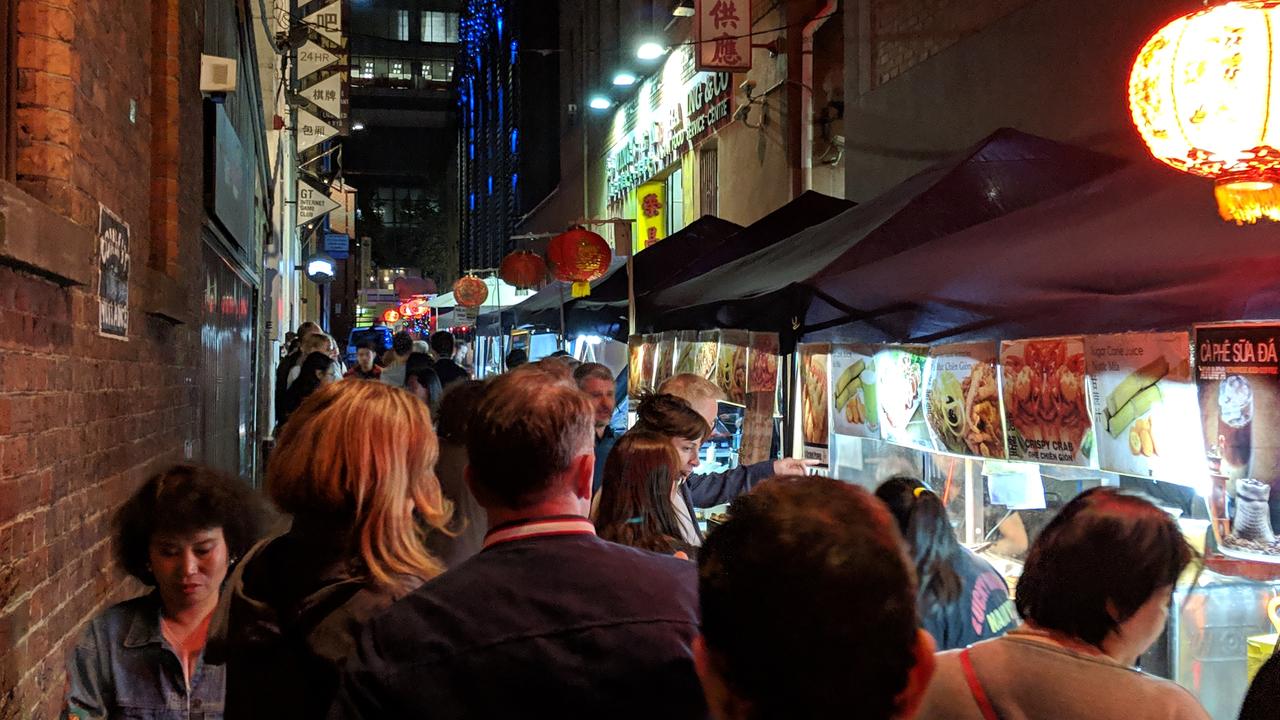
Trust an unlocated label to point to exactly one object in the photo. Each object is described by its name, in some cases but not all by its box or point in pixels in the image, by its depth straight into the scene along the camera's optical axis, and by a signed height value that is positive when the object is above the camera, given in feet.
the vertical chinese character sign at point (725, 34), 42.65 +13.52
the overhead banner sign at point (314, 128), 72.95 +16.53
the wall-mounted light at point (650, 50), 52.03 +15.77
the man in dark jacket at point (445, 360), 37.42 +0.28
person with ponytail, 11.93 -2.35
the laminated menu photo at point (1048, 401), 13.47 -0.42
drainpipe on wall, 40.96 +10.47
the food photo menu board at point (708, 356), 25.48 +0.30
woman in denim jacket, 8.91 -2.15
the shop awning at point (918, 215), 18.21 +2.80
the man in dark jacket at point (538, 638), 6.16 -1.61
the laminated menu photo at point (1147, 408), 12.10 -0.45
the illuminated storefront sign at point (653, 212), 65.41 +9.67
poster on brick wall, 14.07 +1.27
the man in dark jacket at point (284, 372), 31.83 -0.16
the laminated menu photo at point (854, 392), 18.65 -0.43
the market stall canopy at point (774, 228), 31.09 +4.15
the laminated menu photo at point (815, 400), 20.10 -0.62
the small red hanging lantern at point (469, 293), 70.95 +5.01
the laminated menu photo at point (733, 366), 23.36 +0.05
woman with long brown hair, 12.74 -1.61
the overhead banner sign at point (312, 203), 83.10 +13.03
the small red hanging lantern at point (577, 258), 40.52 +4.25
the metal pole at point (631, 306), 32.09 +1.89
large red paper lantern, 11.39 +2.96
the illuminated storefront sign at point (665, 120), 52.34 +14.19
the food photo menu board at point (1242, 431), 11.14 -0.66
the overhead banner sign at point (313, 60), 68.33 +19.96
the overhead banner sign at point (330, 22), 67.48 +22.89
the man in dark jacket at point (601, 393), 20.53 -0.53
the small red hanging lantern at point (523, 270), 52.75 +4.92
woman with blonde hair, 7.54 -1.41
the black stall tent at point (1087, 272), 11.73 +1.26
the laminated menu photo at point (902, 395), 17.24 -0.45
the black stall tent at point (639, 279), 34.94 +2.97
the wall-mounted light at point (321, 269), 97.76 +9.19
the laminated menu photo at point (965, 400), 15.07 -0.47
